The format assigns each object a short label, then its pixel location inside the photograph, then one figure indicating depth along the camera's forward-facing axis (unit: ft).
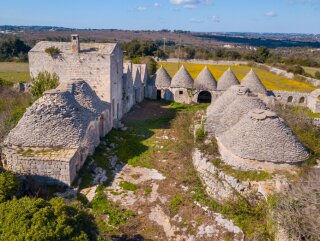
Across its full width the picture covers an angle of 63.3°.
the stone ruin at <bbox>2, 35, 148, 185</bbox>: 35.89
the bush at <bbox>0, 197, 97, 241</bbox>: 20.62
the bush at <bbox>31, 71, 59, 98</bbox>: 53.82
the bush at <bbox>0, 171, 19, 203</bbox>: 28.18
